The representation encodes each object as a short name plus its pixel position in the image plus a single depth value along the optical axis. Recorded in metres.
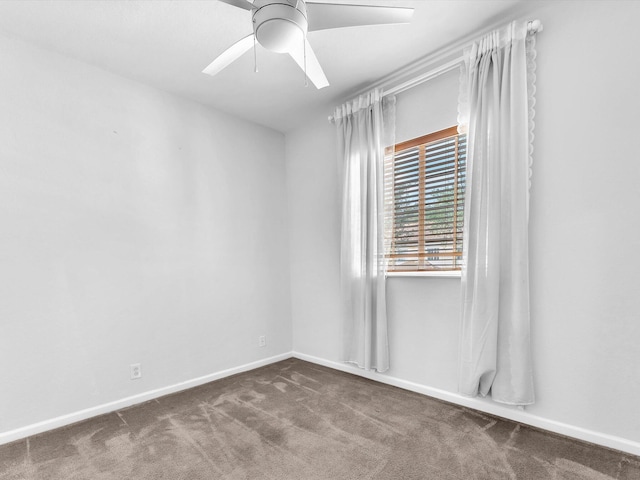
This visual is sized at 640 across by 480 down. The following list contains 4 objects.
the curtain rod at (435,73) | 1.93
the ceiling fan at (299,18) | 1.39
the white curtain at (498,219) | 1.95
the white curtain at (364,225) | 2.71
